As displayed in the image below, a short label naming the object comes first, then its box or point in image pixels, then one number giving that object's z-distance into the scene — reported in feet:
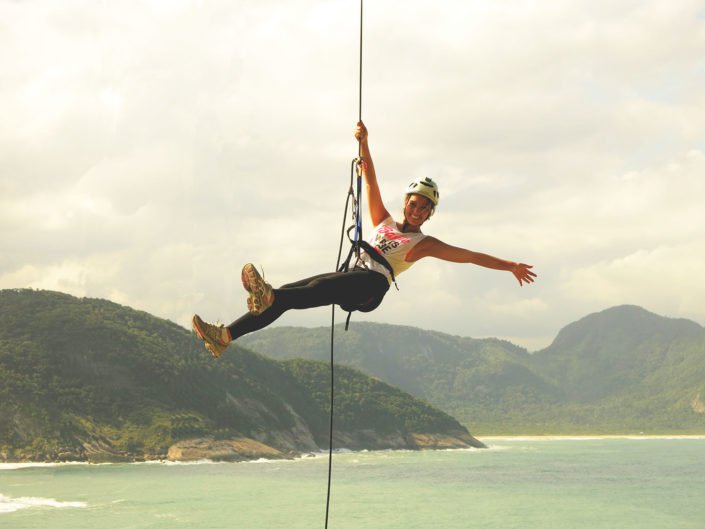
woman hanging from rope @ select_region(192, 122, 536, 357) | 21.71
